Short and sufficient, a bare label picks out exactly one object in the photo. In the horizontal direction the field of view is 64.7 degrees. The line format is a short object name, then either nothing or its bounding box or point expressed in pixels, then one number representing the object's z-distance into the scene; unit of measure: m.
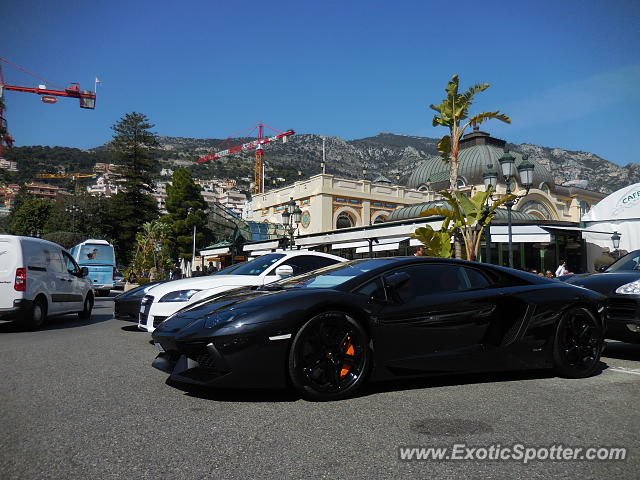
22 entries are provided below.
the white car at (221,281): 6.90
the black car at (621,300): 5.71
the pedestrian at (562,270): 19.26
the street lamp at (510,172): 15.40
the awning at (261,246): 35.06
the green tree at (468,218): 15.16
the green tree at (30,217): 68.19
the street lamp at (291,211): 23.39
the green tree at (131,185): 53.41
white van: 9.01
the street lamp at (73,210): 65.31
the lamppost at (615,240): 23.59
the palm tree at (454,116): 16.92
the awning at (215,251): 42.94
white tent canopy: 24.78
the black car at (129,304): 8.63
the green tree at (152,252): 42.88
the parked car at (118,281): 27.91
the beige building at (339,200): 43.97
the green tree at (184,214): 57.44
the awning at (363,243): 25.80
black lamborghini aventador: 3.65
